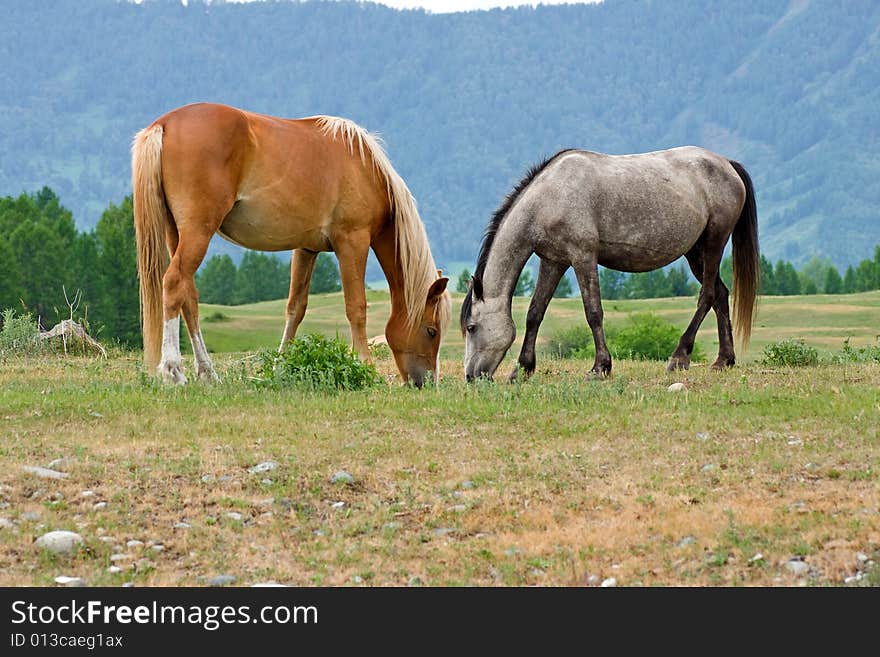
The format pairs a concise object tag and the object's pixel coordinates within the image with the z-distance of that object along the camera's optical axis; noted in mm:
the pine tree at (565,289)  120812
